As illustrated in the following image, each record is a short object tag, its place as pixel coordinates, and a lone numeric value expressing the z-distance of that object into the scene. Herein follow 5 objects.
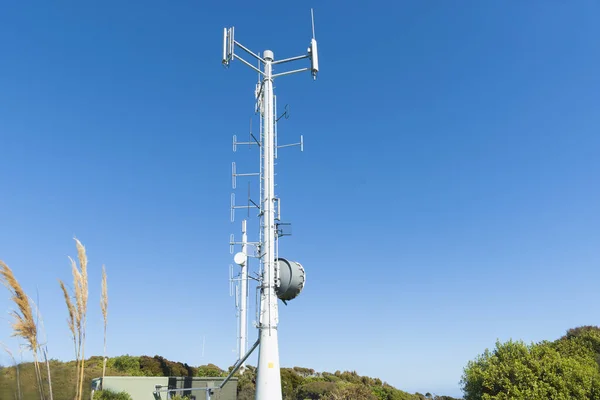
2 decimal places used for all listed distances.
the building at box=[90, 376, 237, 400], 22.53
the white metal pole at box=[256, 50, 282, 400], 15.13
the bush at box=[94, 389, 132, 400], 20.71
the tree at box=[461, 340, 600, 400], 22.05
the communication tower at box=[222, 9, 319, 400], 15.38
